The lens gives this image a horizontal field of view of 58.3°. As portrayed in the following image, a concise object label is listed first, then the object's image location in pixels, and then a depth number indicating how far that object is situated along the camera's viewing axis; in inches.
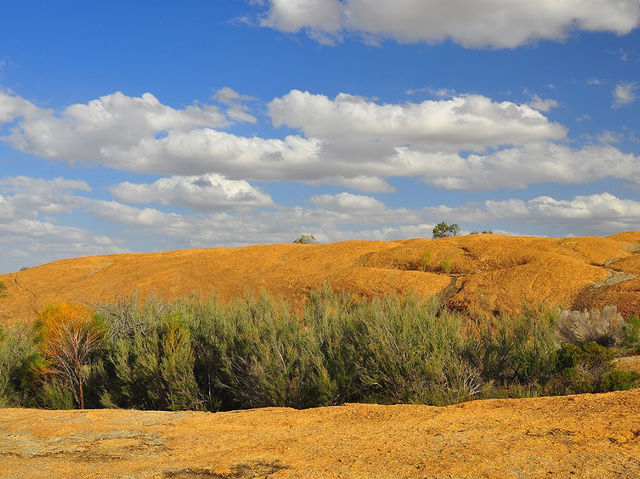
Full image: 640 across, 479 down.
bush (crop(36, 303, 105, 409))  597.6
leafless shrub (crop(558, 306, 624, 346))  706.2
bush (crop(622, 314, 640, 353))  676.4
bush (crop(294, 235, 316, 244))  2605.8
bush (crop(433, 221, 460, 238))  2544.3
